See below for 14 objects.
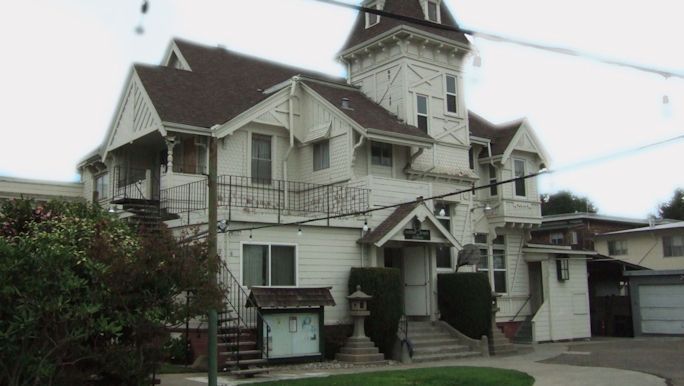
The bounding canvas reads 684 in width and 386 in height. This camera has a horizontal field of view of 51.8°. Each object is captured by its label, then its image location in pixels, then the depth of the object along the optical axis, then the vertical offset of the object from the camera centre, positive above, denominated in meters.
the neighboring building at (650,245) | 40.53 +1.89
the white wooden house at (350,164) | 21.27 +4.40
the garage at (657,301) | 31.16 -1.08
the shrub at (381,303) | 20.47 -0.60
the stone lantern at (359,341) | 19.72 -1.65
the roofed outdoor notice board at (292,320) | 18.42 -0.96
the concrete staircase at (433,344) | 21.11 -1.94
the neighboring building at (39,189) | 29.02 +4.20
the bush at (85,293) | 10.14 -0.09
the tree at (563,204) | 75.06 +8.01
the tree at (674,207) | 71.50 +7.19
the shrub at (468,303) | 23.00 -0.73
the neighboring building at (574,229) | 42.50 +3.03
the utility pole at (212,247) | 12.67 +0.69
